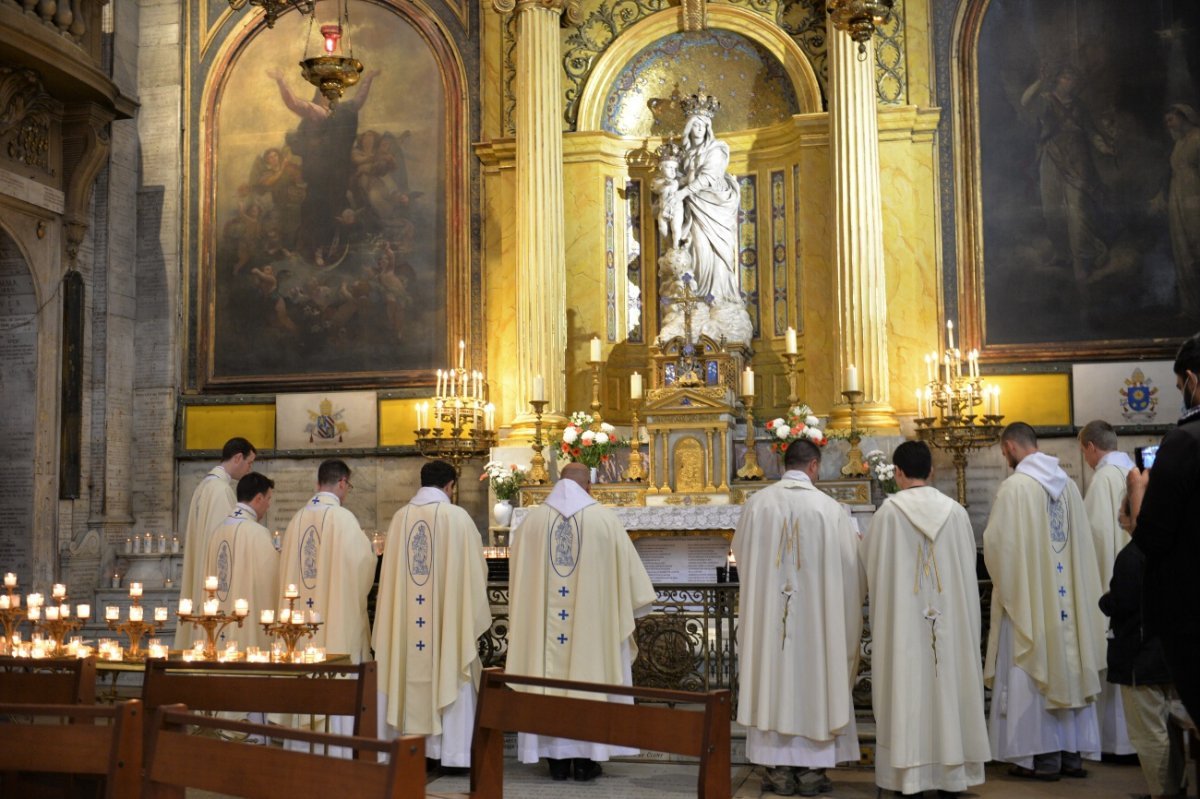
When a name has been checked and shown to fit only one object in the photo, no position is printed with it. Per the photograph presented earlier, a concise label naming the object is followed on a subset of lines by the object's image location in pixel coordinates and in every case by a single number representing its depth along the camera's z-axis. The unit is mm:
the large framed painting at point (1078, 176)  13453
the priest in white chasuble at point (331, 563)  8492
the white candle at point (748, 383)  12523
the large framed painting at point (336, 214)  15047
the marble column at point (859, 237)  13438
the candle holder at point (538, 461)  13133
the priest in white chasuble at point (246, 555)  8641
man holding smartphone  4262
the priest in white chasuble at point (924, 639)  7059
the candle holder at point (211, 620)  6934
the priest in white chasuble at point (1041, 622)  7664
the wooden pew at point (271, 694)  4910
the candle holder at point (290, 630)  6941
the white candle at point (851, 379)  12625
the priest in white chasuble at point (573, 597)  8008
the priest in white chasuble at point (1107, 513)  8039
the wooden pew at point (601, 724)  4363
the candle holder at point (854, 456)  12586
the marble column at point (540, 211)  14047
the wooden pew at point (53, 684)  5141
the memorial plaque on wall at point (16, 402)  13891
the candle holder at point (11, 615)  7375
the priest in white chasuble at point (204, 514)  9180
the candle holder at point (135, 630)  7105
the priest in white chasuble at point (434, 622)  8180
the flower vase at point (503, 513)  13109
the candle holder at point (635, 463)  13305
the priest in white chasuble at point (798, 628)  7262
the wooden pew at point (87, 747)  3965
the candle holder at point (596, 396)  13743
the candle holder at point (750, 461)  13000
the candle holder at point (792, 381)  13047
